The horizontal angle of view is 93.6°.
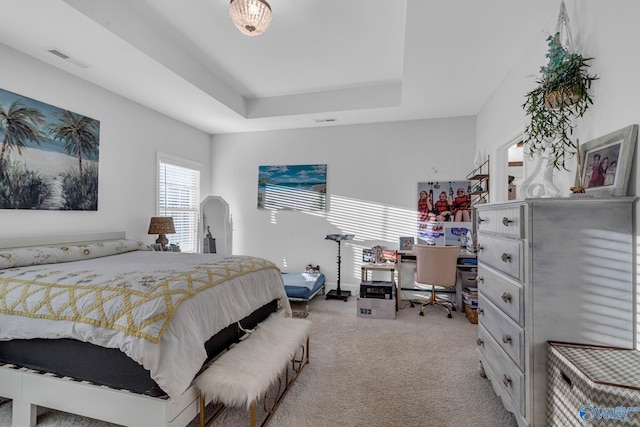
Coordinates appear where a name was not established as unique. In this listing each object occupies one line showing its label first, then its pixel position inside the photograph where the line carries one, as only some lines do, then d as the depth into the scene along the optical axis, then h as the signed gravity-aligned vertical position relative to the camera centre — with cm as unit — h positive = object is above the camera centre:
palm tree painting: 267 +56
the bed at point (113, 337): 154 -68
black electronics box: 377 -93
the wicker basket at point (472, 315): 350 -114
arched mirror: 509 -21
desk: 387 -57
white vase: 183 +20
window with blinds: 445 +26
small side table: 409 -70
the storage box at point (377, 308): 370 -113
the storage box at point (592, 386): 108 -64
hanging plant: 170 +71
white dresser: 141 -30
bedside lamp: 386 -18
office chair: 366 -58
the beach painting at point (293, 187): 497 +49
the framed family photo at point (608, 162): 144 +30
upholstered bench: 160 -89
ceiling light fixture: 213 +145
